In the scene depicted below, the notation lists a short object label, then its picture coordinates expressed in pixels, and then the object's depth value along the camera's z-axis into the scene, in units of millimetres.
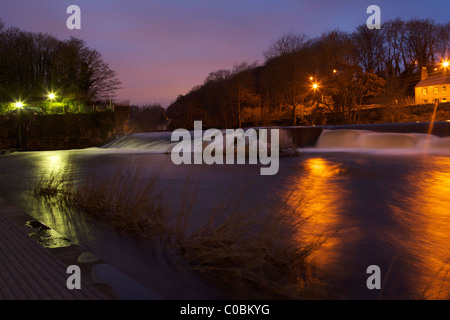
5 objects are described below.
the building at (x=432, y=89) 48562
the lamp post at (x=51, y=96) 40022
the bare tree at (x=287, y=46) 43625
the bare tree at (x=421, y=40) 58406
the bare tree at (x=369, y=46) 59503
